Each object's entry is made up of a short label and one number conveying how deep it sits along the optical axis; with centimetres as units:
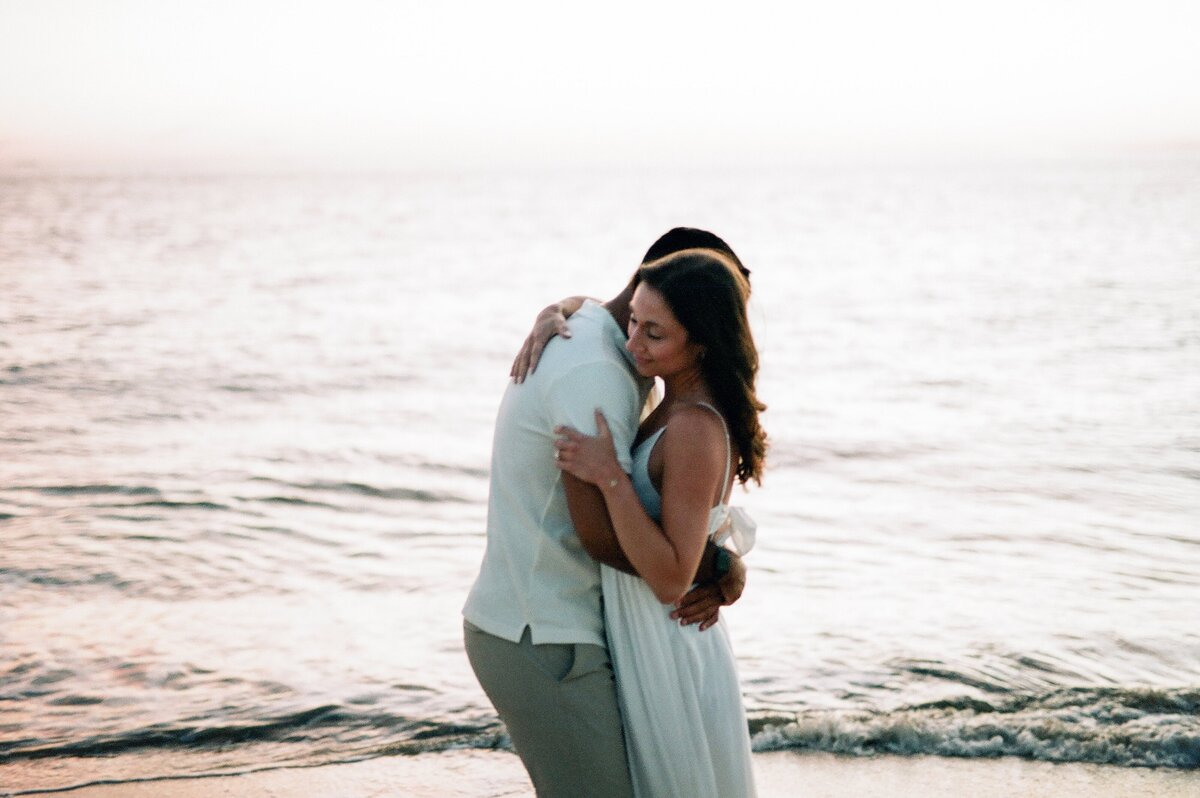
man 246
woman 241
